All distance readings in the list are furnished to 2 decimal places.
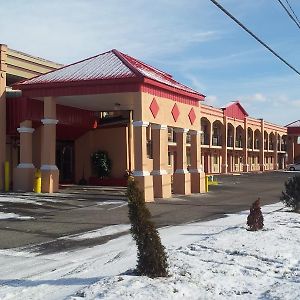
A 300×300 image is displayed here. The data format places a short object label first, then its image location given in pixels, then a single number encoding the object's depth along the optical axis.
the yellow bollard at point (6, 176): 23.16
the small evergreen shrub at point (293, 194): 16.12
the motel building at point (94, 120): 20.72
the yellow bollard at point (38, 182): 22.03
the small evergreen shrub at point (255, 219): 11.59
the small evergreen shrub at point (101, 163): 28.52
